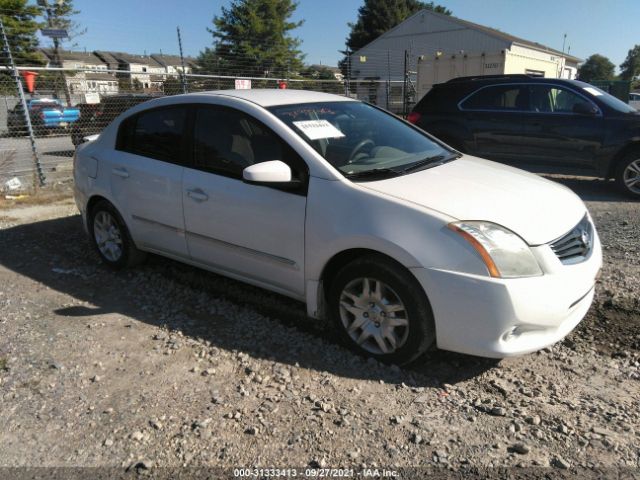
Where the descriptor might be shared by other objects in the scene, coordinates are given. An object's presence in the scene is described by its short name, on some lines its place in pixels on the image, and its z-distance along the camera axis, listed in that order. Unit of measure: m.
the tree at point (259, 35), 33.56
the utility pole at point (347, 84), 15.31
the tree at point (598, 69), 82.31
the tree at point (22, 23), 25.92
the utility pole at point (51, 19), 31.50
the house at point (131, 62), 71.31
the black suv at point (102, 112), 12.73
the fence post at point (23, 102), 8.00
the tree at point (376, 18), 55.88
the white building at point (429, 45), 26.33
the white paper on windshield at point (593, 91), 7.40
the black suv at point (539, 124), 7.17
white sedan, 2.72
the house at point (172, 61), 60.56
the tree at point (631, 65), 88.31
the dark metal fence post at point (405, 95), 14.15
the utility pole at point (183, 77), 10.25
